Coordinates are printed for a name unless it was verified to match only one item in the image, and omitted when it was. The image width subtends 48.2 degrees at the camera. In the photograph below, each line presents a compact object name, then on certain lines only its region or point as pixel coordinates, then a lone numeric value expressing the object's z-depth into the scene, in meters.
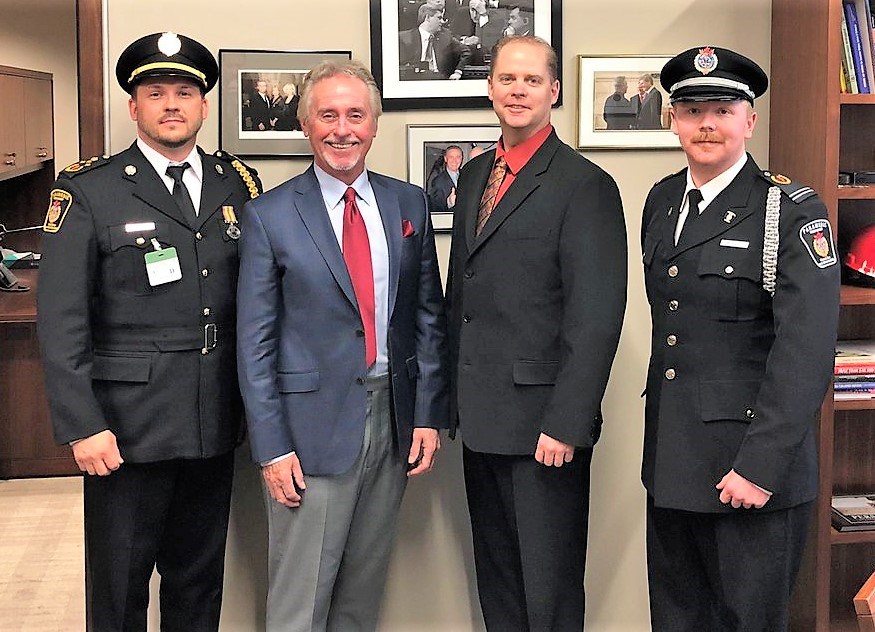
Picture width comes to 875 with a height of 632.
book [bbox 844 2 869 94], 2.43
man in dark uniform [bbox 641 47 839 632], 1.83
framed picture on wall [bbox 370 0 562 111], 2.58
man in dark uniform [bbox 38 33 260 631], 2.05
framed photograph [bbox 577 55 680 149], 2.62
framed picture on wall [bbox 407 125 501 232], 2.60
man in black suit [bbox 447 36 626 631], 2.04
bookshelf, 2.37
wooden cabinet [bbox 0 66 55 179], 5.54
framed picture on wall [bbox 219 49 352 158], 2.55
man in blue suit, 2.09
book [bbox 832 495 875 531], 2.49
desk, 4.71
